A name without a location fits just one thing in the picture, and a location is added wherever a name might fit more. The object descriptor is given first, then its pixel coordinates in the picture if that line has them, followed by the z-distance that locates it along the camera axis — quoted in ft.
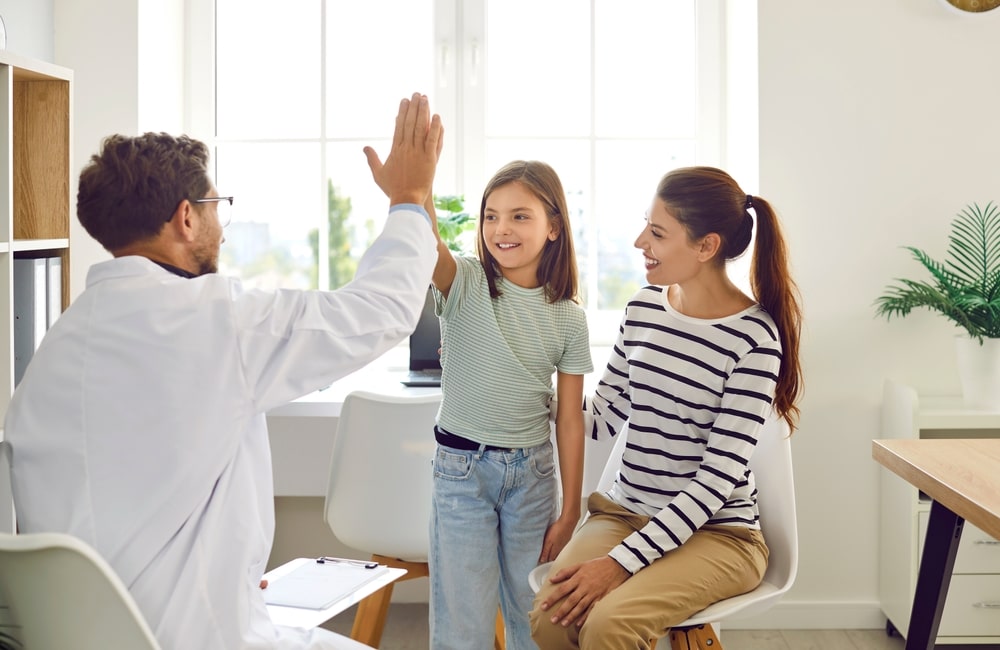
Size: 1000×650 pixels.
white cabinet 8.32
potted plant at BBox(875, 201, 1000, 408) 8.39
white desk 8.82
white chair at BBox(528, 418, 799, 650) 5.41
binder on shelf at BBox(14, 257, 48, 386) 6.59
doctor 3.82
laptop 8.89
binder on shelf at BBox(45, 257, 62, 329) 6.80
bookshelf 6.77
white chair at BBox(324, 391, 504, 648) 6.73
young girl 5.79
